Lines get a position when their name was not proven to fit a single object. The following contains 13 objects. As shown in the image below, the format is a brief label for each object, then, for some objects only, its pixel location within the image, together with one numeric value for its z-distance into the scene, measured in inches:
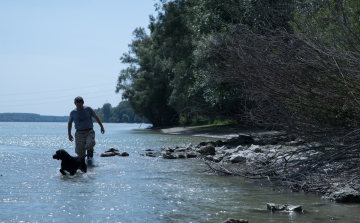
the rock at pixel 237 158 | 630.5
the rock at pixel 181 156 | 792.9
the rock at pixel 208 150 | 822.7
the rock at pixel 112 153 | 860.4
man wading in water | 628.4
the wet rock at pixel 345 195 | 377.7
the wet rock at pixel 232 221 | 311.0
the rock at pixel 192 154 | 798.5
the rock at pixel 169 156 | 792.3
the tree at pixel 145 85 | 2519.7
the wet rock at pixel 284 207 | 351.9
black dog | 548.1
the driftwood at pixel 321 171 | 370.9
